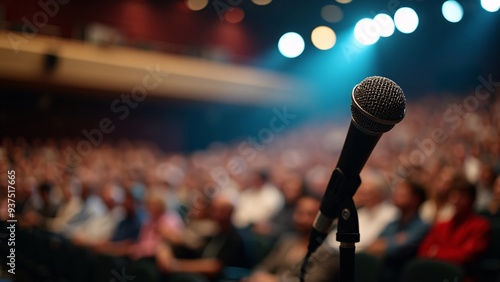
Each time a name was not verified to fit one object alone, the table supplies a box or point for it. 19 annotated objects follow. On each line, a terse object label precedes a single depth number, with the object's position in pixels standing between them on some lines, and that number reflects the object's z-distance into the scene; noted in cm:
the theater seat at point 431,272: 219
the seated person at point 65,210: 498
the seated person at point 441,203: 326
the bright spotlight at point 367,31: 674
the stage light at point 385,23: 653
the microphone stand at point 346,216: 106
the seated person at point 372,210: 319
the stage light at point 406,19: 653
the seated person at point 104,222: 452
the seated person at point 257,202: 477
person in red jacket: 271
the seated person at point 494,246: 278
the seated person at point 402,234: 290
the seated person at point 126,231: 414
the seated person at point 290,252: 263
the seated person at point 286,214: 403
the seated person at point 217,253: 323
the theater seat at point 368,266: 237
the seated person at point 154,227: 389
